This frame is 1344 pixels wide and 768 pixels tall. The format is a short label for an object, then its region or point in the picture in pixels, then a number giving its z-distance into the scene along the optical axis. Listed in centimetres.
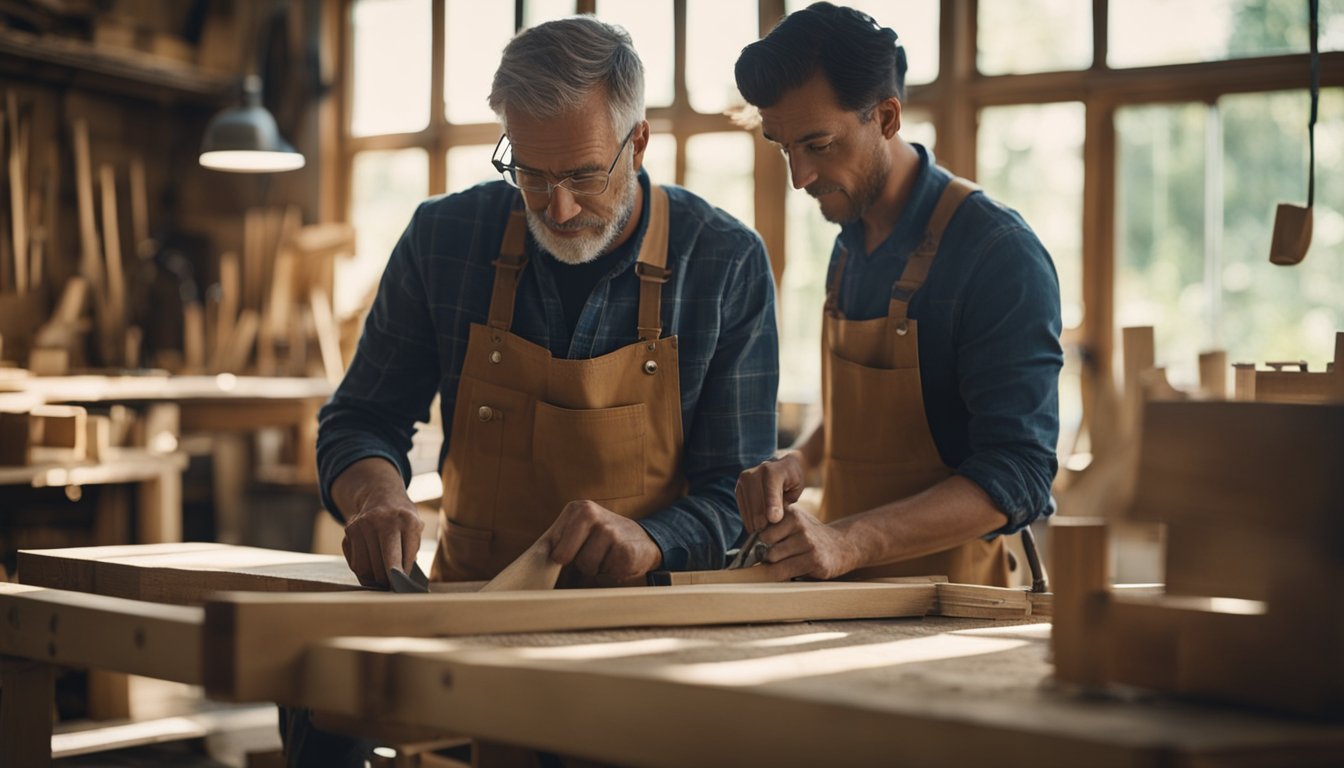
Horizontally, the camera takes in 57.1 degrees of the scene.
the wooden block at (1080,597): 115
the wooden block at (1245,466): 106
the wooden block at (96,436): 482
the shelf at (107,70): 700
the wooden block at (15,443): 451
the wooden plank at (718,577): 173
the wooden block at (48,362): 620
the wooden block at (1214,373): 401
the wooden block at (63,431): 474
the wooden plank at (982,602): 169
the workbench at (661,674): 100
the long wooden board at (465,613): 124
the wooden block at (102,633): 131
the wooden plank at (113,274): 766
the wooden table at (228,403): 548
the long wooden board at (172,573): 182
